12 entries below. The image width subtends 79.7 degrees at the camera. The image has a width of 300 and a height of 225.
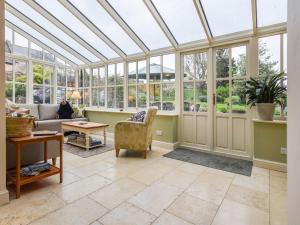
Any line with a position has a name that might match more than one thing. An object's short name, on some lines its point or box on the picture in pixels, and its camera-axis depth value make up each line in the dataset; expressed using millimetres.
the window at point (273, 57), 2945
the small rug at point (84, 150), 3498
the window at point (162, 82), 4246
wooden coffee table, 3717
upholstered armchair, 3301
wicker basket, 1977
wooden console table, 1898
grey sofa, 2184
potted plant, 2779
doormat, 2844
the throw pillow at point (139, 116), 3515
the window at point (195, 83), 3803
